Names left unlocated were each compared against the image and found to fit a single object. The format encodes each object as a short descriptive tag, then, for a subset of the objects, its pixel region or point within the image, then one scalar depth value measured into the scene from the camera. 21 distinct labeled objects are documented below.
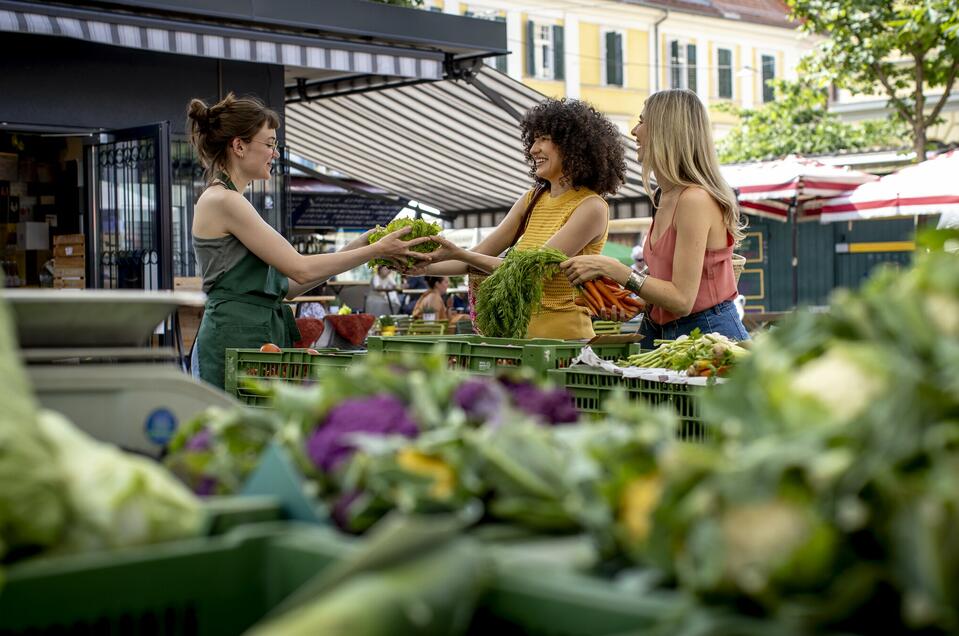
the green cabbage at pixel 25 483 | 1.23
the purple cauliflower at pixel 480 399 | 1.57
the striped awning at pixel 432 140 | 12.91
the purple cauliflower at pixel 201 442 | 1.71
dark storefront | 9.34
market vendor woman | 4.87
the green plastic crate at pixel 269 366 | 4.57
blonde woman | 4.65
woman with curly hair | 5.11
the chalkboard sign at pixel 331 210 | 16.92
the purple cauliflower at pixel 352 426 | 1.50
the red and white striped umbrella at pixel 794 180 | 15.02
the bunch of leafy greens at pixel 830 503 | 1.07
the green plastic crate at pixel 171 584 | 1.21
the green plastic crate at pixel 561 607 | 1.17
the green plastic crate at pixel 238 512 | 1.41
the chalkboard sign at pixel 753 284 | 21.03
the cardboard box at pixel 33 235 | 11.80
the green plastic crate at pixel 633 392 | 3.81
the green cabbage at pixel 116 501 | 1.31
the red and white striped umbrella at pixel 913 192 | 13.50
